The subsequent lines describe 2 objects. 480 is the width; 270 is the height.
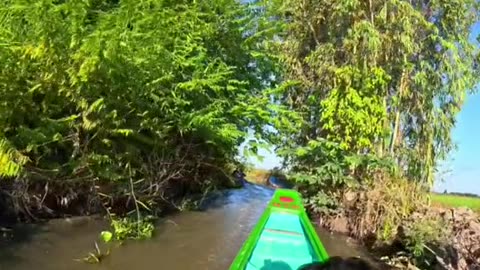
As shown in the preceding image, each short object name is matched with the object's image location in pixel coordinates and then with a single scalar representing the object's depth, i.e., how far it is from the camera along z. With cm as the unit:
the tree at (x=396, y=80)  878
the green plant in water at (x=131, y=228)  774
